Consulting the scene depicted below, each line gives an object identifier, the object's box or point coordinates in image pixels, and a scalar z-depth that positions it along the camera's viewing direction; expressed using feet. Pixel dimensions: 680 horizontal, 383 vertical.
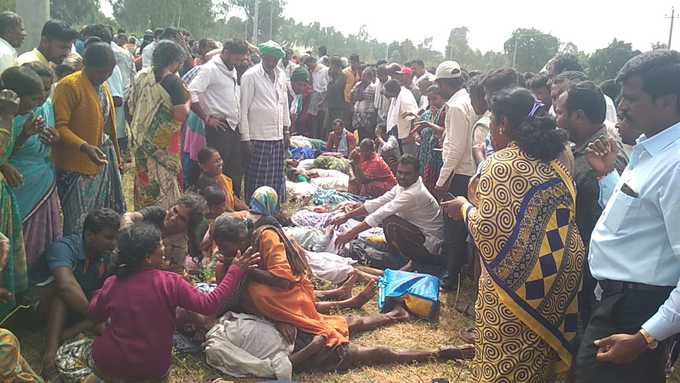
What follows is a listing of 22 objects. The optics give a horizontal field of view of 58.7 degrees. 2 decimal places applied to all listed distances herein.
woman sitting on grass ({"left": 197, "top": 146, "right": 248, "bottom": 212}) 17.99
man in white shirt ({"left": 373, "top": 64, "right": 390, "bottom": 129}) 35.09
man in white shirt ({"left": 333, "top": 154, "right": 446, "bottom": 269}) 17.89
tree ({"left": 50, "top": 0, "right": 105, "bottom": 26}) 110.93
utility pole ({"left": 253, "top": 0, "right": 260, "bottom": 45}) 74.23
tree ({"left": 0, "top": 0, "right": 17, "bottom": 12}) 89.45
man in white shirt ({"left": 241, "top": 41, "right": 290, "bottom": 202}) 20.93
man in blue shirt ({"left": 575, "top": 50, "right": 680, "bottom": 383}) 6.79
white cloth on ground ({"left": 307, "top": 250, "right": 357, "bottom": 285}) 16.70
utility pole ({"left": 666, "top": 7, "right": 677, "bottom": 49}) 87.45
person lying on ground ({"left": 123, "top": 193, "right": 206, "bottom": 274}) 13.67
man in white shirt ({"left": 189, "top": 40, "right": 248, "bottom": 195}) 19.93
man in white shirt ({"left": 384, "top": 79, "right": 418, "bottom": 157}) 26.89
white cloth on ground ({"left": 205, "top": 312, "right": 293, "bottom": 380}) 11.70
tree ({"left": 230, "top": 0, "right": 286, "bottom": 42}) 122.42
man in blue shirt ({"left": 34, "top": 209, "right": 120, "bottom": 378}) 11.78
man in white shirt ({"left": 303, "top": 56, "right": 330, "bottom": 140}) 40.09
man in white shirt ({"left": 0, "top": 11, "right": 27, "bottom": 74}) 15.25
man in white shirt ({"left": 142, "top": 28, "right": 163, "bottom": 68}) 29.67
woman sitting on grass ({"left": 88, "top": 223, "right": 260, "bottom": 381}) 9.56
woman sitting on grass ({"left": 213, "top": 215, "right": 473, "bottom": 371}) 11.98
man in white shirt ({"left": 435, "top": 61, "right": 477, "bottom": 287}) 16.69
